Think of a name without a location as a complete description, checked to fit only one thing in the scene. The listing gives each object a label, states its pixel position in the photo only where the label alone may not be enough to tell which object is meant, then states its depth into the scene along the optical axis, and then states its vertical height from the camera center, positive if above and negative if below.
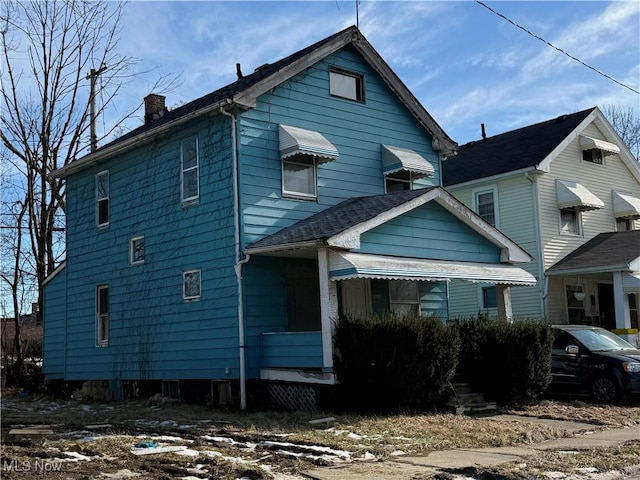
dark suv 14.48 -0.86
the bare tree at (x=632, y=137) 40.12 +10.05
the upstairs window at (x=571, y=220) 24.34 +3.37
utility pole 27.30 +8.75
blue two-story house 14.11 +2.08
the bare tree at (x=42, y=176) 25.75 +5.75
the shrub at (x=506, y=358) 13.96 -0.64
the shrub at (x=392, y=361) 12.38 -0.57
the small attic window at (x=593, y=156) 25.85 +5.84
